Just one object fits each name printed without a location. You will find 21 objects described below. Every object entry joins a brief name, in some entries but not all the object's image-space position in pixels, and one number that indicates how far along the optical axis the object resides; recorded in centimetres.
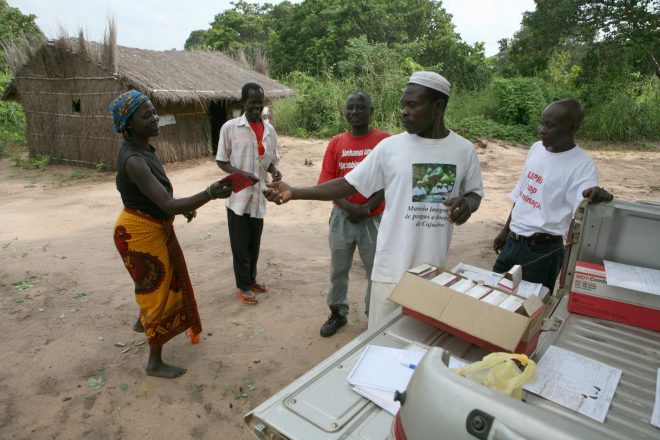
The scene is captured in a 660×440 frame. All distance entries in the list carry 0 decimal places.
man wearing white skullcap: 203
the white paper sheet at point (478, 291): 164
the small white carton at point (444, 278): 174
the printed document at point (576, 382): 133
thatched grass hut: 990
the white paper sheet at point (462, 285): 169
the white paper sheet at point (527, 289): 189
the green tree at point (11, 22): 1698
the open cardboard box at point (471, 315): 141
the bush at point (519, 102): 1420
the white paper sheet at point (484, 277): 191
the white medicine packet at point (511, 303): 154
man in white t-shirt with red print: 250
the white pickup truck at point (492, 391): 85
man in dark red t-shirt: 301
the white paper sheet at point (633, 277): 185
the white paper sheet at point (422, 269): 176
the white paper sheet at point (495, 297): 160
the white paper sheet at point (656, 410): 127
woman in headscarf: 241
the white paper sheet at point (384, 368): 135
